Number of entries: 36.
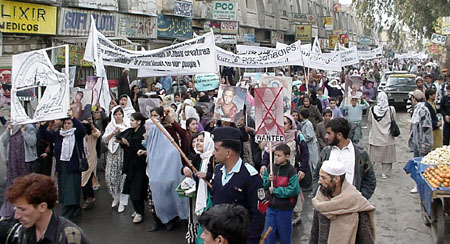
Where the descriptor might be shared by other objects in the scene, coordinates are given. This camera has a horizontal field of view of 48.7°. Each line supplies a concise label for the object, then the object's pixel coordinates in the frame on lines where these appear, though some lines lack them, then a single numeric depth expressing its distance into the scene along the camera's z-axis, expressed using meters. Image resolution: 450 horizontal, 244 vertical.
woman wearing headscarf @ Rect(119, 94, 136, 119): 9.21
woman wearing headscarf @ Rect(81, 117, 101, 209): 8.21
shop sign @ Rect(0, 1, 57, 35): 13.82
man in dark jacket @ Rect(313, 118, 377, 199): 4.83
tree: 30.02
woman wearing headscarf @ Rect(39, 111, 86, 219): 7.35
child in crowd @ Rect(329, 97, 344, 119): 10.82
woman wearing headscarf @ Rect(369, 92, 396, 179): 10.03
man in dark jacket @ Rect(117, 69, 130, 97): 16.16
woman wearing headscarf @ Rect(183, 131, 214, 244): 5.43
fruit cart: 5.93
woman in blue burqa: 6.96
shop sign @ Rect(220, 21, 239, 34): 27.50
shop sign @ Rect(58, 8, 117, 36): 16.69
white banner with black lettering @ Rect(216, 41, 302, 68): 11.77
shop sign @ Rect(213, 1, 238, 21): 26.92
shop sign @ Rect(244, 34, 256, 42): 32.47
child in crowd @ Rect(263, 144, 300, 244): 5.50
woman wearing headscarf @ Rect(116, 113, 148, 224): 7.43
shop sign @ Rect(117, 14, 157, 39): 20.27
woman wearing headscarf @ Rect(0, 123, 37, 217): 7.24
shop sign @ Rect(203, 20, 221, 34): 27.22
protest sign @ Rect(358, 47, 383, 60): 23.78
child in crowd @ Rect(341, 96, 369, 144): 11.00
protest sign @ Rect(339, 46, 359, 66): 18.22
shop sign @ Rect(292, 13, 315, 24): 39.88
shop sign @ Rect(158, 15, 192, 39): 23.61
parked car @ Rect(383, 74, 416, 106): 21.78
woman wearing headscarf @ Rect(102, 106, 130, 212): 8.02
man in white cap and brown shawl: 3.88
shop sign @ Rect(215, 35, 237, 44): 25.30
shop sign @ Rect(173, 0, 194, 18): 23.38
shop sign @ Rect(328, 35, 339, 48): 43.28
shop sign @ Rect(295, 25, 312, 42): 38.94
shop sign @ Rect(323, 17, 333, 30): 46.75
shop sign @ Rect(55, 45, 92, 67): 15.91
